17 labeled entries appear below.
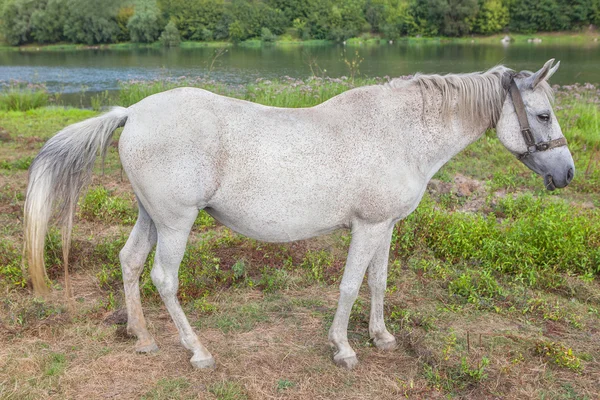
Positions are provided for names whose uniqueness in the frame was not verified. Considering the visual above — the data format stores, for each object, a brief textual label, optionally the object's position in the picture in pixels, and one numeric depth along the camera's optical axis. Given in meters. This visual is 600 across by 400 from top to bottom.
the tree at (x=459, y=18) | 54.67
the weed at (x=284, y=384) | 2.92
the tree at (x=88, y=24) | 51.19
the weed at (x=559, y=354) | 3.10
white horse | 2.80
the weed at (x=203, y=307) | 3.72
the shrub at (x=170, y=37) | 50.00
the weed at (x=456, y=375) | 2.95
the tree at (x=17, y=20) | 50.00
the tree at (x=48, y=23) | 50.53
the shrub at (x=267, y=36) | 52.59
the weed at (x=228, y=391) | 2.82
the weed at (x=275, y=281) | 4.08
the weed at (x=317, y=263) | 4.26
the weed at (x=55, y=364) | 2.95
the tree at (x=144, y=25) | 51.78
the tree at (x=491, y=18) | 54.34
